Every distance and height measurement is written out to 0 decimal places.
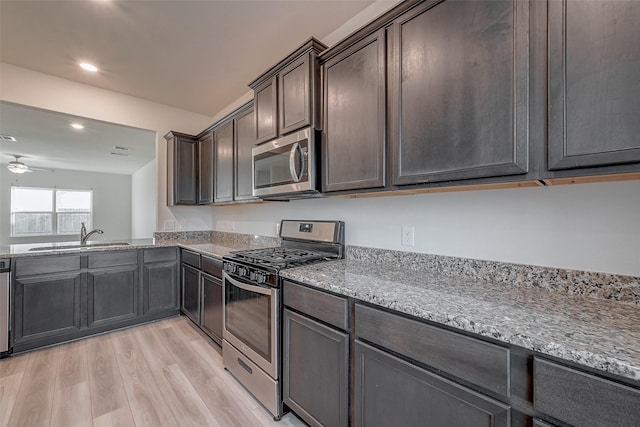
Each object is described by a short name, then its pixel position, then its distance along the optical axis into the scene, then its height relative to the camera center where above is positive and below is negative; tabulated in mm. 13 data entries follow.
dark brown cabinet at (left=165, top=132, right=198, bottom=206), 3461 +575
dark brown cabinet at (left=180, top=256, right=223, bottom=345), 2418 -765
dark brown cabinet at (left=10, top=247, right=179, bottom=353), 2434 -783
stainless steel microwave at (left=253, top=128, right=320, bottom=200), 1773 +337
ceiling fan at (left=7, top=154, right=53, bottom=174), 5219 +899
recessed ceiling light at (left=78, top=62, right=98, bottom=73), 2621 +1427
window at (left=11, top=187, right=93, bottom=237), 6941 +93
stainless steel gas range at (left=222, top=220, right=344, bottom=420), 1658 -586
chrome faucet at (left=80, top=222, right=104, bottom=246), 3099 -252
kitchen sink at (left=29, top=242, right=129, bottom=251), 2699 -339
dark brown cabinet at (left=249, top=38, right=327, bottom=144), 1784 +853
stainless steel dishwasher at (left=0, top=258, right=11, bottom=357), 2316 -771
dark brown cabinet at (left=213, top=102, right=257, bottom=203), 2588 +603
